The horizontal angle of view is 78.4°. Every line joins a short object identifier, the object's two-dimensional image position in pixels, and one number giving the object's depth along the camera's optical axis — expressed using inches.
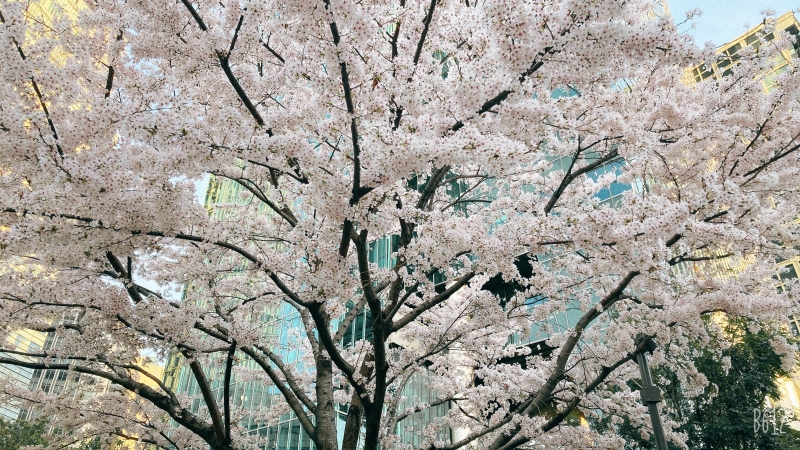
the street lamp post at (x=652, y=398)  226.7
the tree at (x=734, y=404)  418.6
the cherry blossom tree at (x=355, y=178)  167.3
